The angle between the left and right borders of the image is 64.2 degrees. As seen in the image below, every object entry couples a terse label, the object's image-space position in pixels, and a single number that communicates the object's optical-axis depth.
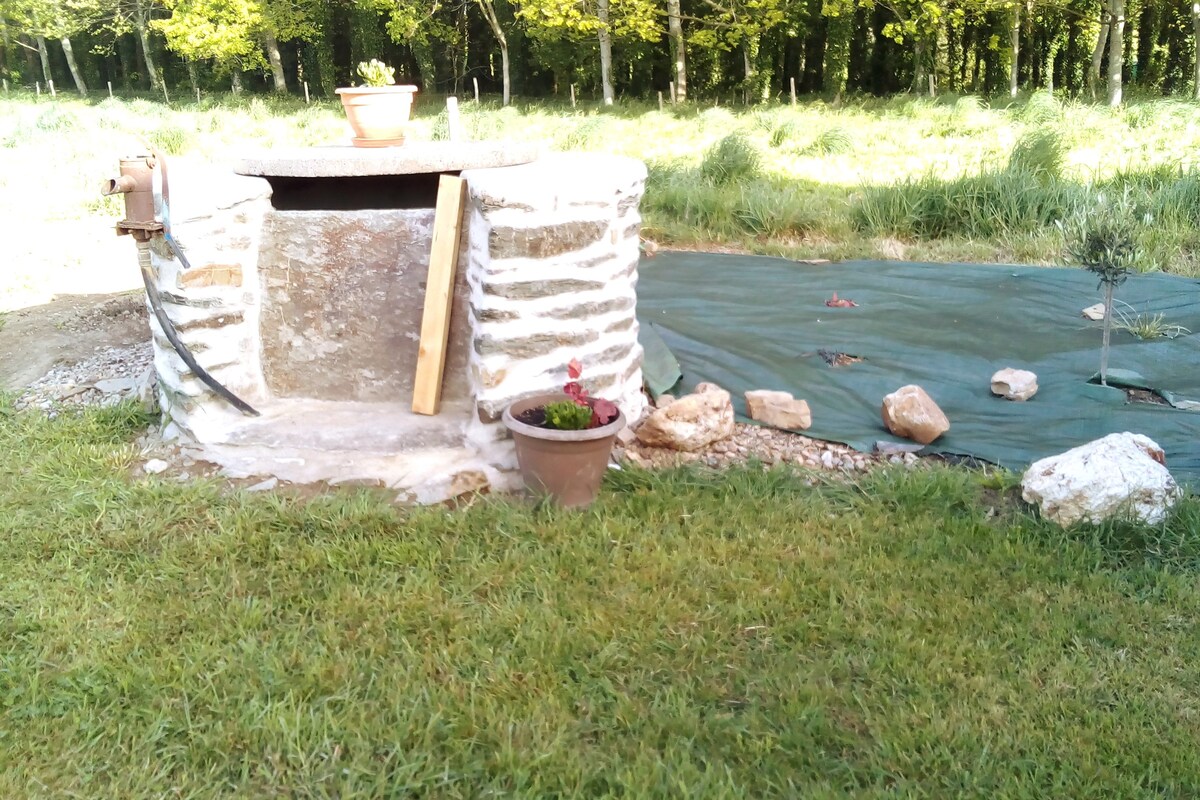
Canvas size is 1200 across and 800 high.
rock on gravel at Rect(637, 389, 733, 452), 3.76
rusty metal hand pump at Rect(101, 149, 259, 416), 3.36
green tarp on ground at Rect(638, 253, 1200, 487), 3.91
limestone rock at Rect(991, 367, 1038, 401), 4.16
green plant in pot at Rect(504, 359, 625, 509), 3.20
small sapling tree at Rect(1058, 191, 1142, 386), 4.12
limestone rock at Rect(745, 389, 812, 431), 4.02
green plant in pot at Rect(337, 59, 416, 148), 4.08
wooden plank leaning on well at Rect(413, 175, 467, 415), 3.62
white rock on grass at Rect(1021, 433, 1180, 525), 3.08
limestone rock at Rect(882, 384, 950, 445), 3.85
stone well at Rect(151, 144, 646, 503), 3.44
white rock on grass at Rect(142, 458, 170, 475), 3.61
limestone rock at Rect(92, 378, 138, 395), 4.48
